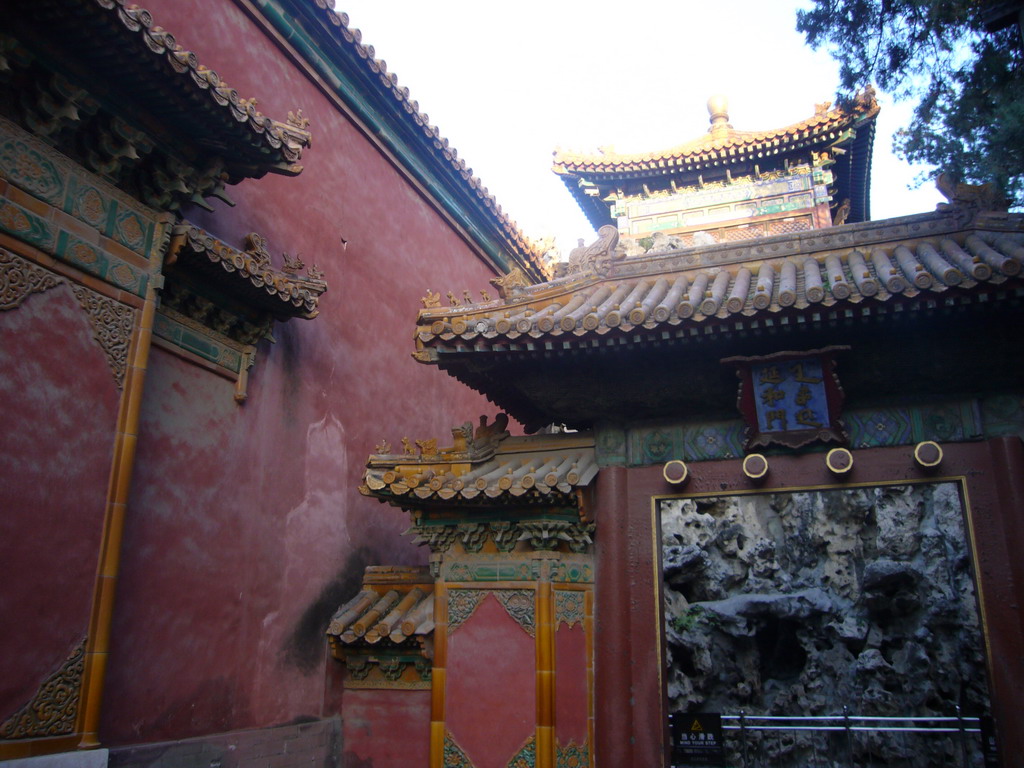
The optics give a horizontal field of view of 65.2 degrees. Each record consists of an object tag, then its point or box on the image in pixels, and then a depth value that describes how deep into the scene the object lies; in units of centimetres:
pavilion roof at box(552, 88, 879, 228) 1462
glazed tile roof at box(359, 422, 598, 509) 635
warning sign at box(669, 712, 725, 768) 619
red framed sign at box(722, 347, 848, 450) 623
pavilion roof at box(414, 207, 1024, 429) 566
